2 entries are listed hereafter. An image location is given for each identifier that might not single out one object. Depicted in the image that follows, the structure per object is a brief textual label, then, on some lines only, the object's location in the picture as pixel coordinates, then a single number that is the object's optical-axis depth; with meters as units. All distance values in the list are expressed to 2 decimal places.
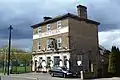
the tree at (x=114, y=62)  15.37
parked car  15.08
